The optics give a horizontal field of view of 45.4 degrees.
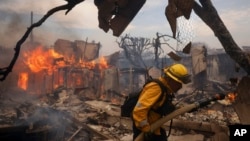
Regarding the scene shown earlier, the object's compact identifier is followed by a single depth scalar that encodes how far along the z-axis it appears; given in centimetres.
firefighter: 417
